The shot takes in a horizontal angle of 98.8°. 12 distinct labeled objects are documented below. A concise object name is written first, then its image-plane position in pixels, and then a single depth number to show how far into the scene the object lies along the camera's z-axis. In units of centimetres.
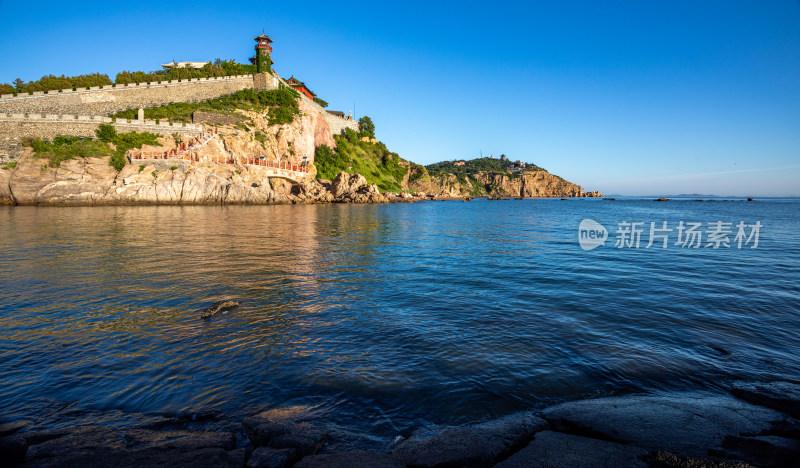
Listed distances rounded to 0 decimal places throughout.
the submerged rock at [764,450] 332
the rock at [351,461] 319
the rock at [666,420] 374
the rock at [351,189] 6519
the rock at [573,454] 327
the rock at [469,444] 339
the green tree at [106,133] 4391
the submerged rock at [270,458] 323
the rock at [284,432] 362
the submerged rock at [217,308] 787
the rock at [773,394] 459
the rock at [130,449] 307
